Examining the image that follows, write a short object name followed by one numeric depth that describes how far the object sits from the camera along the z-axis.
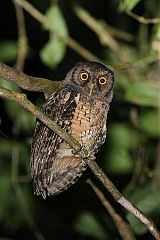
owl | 6.79
